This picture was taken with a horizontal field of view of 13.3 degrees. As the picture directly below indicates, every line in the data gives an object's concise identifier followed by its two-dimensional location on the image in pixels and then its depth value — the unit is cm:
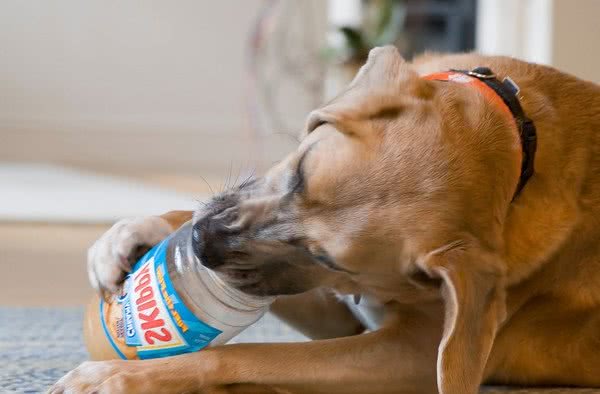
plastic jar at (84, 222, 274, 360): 177
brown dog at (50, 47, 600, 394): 172
